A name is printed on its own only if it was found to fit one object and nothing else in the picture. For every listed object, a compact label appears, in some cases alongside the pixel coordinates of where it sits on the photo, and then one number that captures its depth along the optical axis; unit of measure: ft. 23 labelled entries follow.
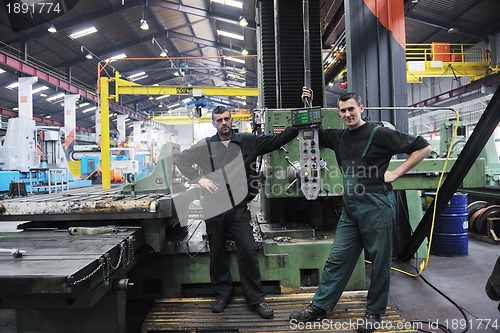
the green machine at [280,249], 7.61
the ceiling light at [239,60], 39.47
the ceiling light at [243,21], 24.11
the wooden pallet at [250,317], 6.41
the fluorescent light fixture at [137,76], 45.58
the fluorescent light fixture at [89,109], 55.11
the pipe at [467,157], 7.04
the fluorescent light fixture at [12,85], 39.02
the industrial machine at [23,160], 25.41
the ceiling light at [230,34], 33.92
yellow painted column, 20.62
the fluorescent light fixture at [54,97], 46.72
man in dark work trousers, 6.91
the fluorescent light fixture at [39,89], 40.86
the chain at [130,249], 5.46
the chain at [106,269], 4.52
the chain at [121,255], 4.92
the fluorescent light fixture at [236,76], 45.52
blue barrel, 10.80
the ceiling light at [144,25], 28.43
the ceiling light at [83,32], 31.45
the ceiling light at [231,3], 26.79
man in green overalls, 6.06
